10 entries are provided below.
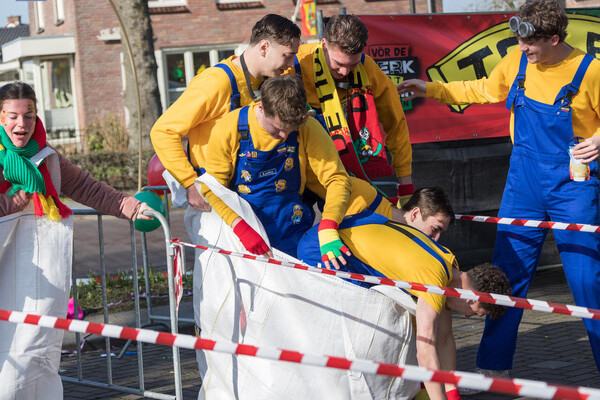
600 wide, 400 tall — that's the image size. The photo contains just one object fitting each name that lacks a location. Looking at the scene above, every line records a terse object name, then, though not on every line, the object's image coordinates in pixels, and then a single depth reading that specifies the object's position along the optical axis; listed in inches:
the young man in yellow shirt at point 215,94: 178.4
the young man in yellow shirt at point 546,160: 190.4
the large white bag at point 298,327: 166.6
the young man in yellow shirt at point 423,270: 163.3
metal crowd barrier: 177.3
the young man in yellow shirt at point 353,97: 187.3
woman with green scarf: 159.3
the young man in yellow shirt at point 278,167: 164.9
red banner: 298.0
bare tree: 705.6
